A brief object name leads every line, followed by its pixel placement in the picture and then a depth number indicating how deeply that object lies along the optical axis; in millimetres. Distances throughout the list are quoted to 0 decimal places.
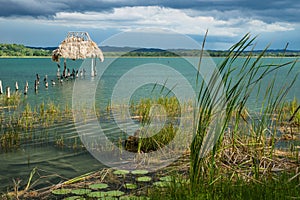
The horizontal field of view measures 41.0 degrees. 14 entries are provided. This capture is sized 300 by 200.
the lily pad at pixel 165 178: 4703
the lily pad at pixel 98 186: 4689
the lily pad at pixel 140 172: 5281
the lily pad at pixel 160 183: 4390
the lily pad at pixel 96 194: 4322
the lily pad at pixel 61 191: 4531
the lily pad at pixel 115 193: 4345
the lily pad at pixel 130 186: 4613
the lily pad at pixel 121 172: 5234
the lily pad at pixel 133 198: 3691
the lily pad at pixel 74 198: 4270
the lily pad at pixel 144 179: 4910
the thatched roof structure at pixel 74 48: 26344
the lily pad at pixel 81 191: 4489
